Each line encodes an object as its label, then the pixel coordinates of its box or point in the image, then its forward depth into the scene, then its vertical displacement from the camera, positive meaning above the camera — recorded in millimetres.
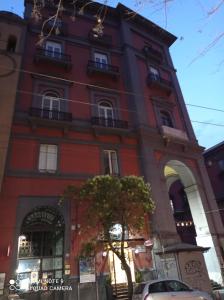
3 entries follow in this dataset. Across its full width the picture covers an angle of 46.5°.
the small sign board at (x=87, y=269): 12805 +782
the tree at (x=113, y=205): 12062 +3324
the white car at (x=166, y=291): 8984 -379
